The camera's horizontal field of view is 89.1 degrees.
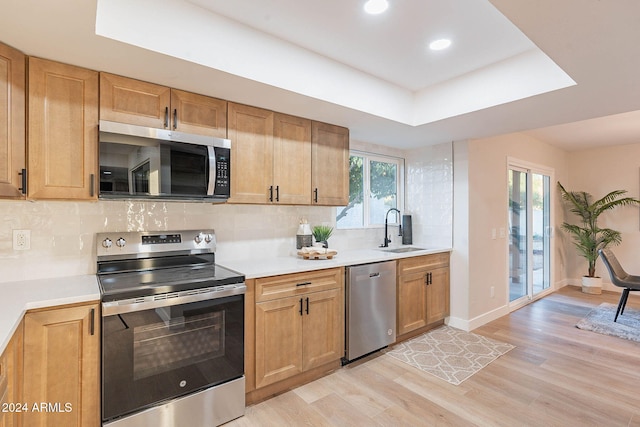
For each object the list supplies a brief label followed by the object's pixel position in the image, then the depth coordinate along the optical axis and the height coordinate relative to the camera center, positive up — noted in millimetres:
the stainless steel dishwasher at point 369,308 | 2811 -857
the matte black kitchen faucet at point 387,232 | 3919 -227
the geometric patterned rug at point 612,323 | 3621 -1319
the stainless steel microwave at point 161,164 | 1961 +319
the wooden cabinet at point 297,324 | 2295 -842
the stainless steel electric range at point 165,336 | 1734 -716
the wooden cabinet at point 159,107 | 1991 +704
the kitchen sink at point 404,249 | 3681 -420
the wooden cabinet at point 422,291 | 3289 -839
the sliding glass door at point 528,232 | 4664 -290
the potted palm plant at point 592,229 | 5379 -258
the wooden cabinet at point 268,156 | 2494 +466
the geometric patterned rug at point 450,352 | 2773 -1330
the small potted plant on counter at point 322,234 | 3158 -202
